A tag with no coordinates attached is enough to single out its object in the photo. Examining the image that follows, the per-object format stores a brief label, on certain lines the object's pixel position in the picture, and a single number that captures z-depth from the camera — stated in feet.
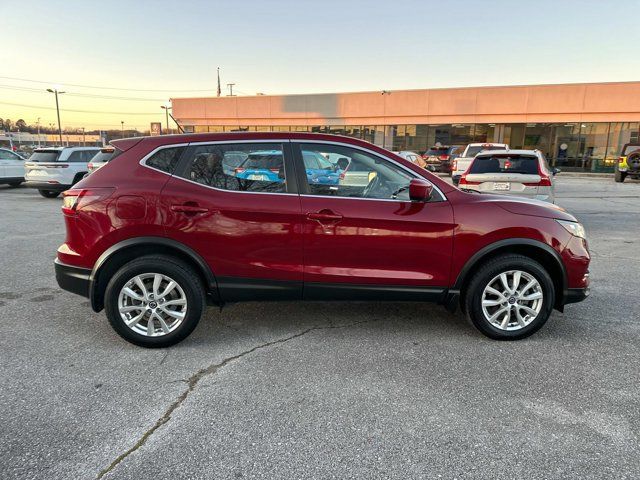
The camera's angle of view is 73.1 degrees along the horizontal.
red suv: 11.68
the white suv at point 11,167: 54.37
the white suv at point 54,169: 45.39
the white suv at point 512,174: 24.29
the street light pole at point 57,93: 114.73
